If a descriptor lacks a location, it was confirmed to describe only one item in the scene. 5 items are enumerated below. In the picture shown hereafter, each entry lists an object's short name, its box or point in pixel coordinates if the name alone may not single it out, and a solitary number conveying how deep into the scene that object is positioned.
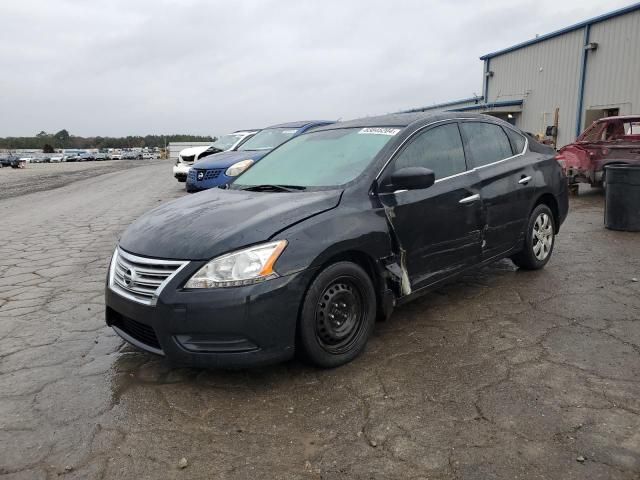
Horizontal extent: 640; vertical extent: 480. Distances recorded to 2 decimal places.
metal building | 15.93
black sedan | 2.88
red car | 10.32
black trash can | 7.29
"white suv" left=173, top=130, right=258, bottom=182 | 14.29
